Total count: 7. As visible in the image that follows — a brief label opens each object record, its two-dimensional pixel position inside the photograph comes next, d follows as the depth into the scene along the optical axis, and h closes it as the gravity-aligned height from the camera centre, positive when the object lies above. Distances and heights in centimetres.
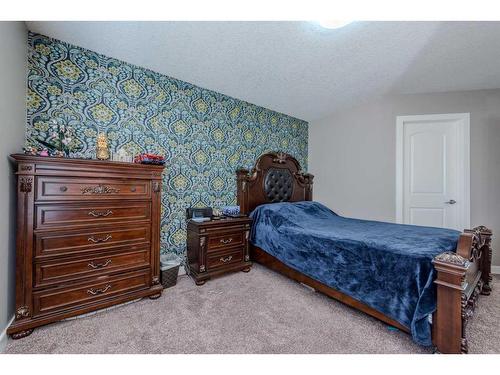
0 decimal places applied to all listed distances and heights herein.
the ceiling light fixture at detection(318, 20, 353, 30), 163 +127
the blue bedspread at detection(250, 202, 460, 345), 142 -55
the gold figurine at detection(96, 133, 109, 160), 194 +35
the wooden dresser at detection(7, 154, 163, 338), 150 -39
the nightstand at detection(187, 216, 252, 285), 239 -68
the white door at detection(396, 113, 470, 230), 303 +31
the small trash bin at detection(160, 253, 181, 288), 227 -88
